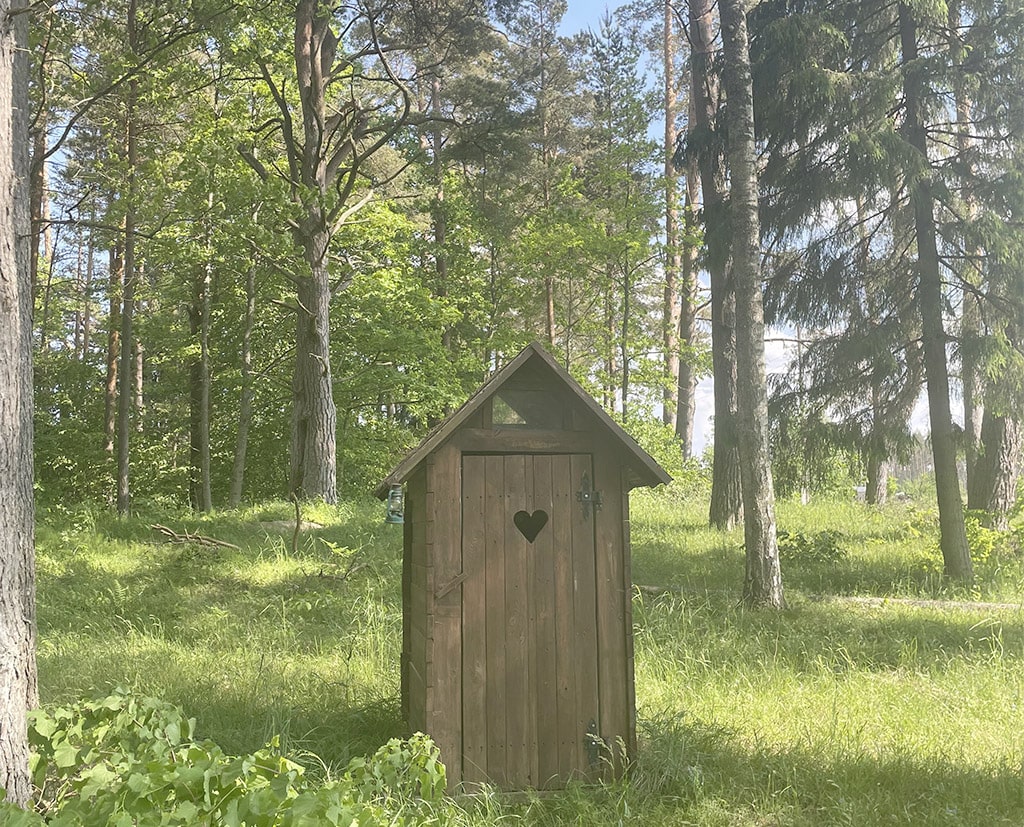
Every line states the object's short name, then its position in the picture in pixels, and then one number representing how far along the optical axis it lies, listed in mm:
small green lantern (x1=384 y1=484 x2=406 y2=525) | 7020
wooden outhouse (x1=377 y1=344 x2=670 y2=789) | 4609
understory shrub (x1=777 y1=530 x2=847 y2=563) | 10547
